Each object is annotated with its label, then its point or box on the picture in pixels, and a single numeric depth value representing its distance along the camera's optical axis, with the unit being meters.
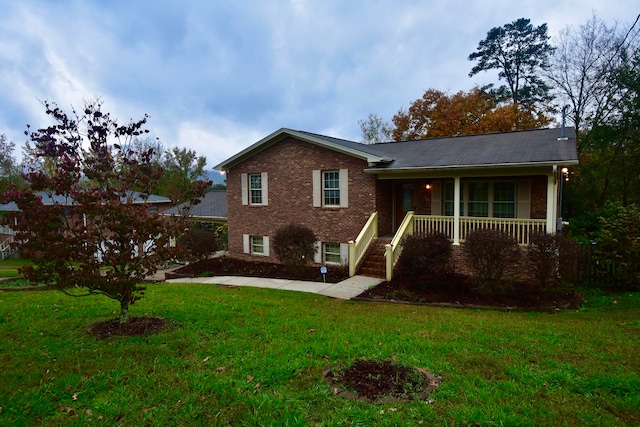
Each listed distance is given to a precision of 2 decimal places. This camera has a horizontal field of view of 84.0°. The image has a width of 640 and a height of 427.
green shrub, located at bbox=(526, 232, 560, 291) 8.52
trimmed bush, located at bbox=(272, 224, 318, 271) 12.34
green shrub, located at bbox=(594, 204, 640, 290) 9.14
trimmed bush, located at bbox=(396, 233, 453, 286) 9.55
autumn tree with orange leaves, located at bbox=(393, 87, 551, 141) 24.28
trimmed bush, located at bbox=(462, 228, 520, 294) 8.55
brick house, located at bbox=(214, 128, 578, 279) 11.06
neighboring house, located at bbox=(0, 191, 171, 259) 30.11
